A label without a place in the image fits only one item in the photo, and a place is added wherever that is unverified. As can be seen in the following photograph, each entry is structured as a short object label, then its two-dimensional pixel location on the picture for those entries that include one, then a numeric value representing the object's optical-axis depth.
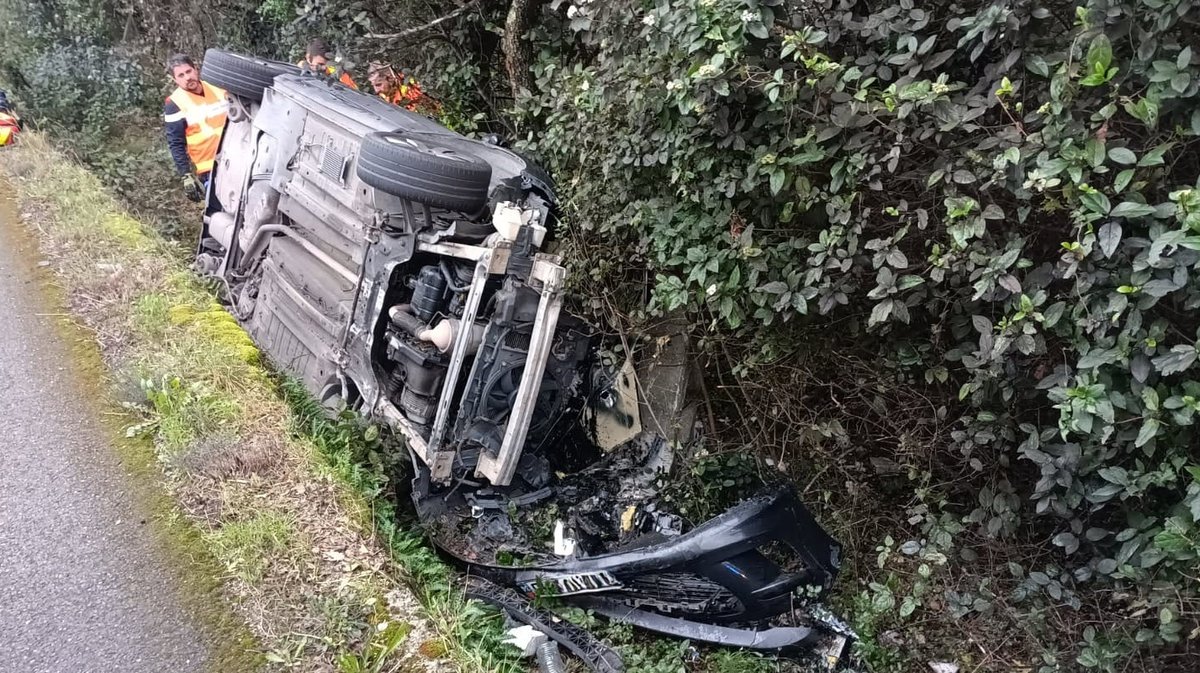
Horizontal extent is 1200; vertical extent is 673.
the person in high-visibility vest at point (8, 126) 7.09
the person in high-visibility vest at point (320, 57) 6.07
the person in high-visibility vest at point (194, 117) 6.07
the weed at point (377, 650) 2.06
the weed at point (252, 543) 2.34
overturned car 3.01
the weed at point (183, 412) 2.85
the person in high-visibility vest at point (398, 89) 5.88
